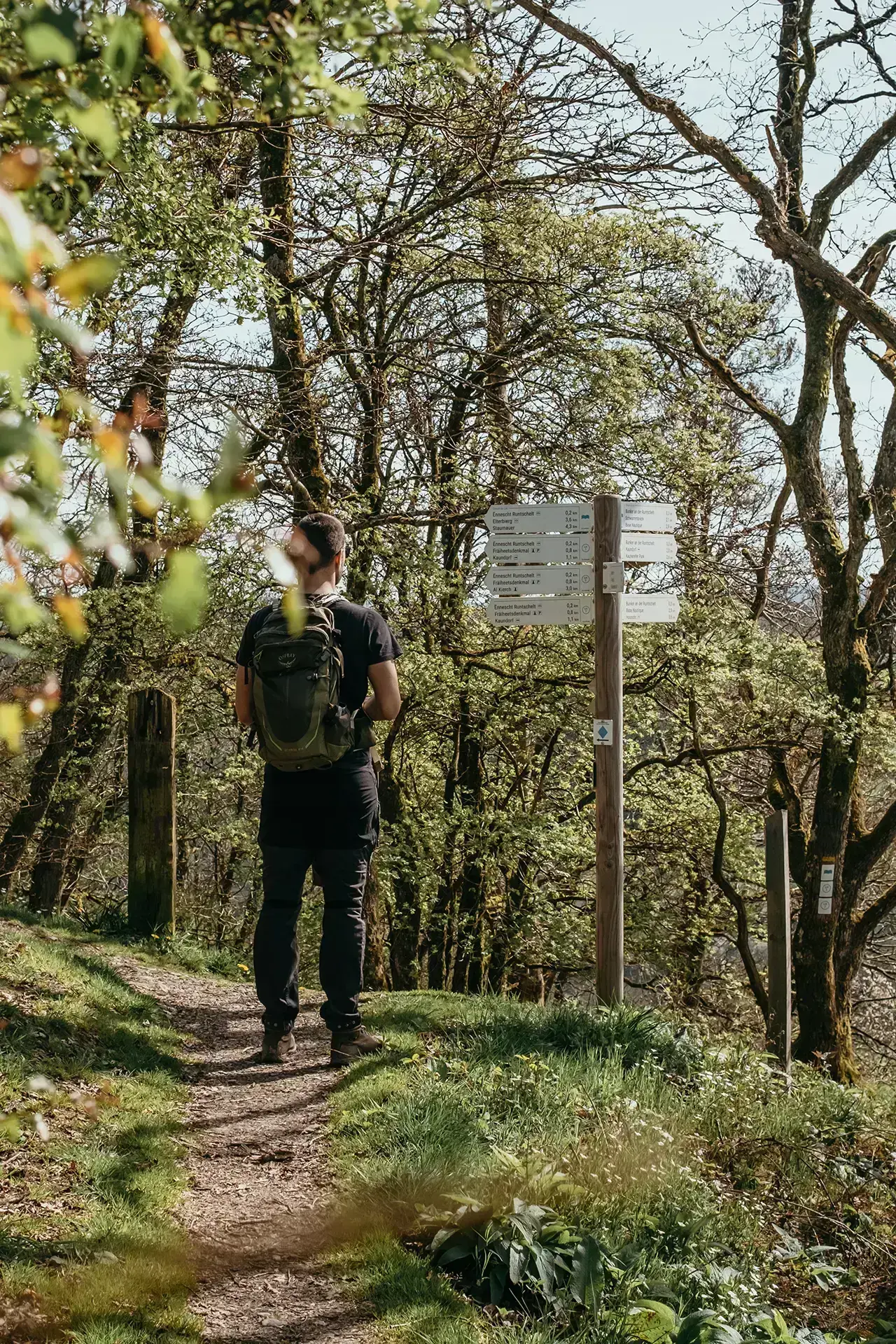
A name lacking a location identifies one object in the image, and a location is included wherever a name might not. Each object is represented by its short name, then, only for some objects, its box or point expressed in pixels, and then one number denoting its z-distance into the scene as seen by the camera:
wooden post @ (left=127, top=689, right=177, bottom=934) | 8.34
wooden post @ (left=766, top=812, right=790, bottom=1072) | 7.86
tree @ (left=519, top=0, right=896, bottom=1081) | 11.47
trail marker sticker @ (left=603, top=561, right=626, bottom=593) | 6.64
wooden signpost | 6.65
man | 5.30
